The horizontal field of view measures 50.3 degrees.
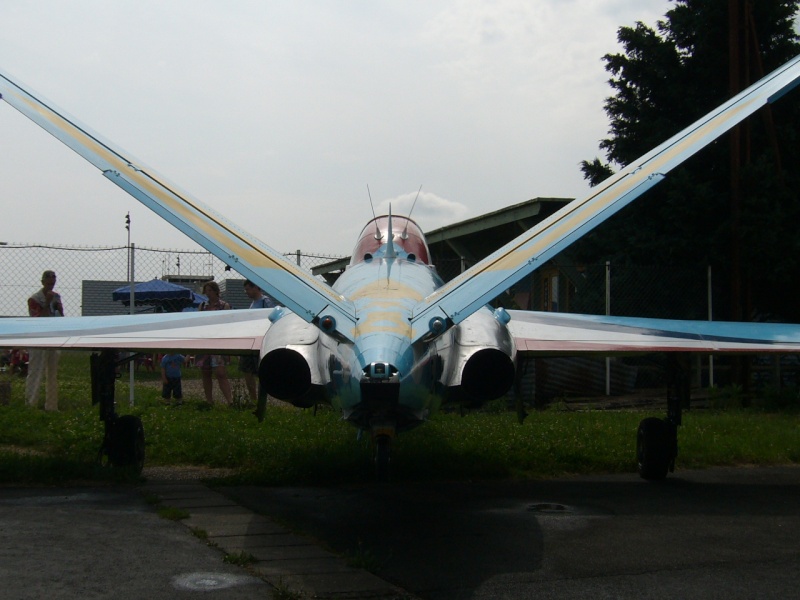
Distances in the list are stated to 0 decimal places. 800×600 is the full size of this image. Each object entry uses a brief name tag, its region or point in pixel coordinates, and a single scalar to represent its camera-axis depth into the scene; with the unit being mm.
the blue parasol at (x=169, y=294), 24125
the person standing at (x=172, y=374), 13719
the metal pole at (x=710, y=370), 15502
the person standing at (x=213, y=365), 12836
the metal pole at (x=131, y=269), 12579
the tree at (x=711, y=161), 15617
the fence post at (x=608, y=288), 14531
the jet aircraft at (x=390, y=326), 4992
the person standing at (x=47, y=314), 11914
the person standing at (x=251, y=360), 11617
